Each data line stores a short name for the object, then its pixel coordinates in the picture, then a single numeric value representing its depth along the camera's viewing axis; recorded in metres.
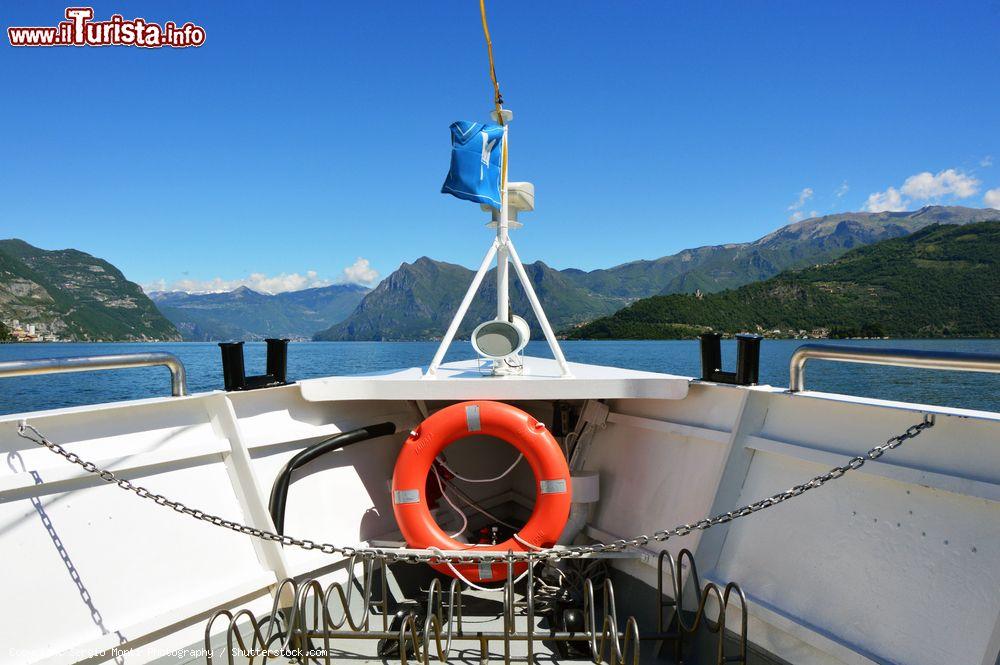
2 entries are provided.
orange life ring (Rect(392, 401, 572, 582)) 2.68
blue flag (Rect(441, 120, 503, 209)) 3.34
